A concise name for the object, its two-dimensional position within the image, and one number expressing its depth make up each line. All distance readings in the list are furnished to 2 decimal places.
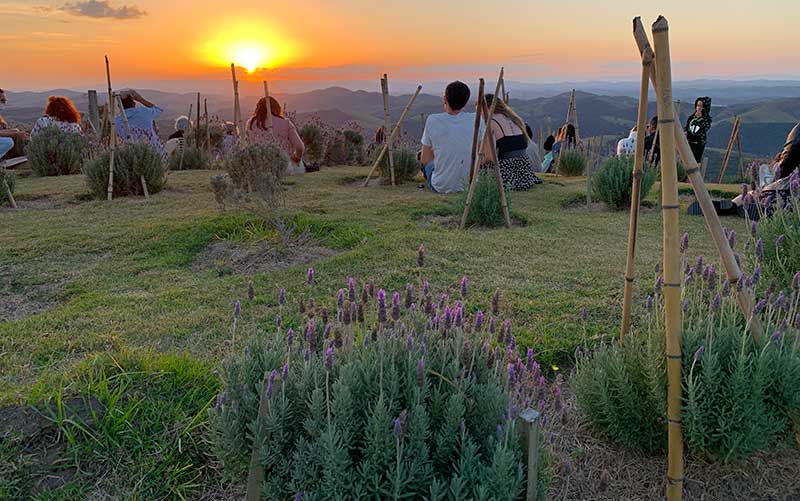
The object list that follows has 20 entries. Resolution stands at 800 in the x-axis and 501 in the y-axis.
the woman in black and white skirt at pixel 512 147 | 8.94
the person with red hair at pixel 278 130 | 10.35
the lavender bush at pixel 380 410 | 1.67
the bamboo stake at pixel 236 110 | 10.07
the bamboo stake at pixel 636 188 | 2.11
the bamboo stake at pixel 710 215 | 2.05
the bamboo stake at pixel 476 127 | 6.56
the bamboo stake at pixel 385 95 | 10.39
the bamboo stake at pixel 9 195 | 7.90
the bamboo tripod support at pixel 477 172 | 6.45
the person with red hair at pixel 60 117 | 11.62
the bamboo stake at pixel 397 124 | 9.82
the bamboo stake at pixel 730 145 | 12.49
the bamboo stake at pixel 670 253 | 1.95
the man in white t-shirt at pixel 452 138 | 8.69
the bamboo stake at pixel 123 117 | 9.38
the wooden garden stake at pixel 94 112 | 13.91
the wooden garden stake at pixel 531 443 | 1.65
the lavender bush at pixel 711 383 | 2.07
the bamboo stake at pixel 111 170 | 8.28
